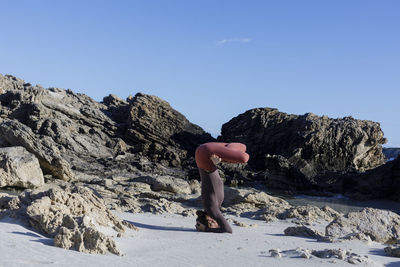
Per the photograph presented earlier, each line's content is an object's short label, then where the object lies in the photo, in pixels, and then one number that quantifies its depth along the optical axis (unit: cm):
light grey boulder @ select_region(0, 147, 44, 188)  1753
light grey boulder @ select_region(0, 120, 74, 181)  2083
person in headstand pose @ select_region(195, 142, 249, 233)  889
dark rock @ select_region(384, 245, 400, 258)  712
